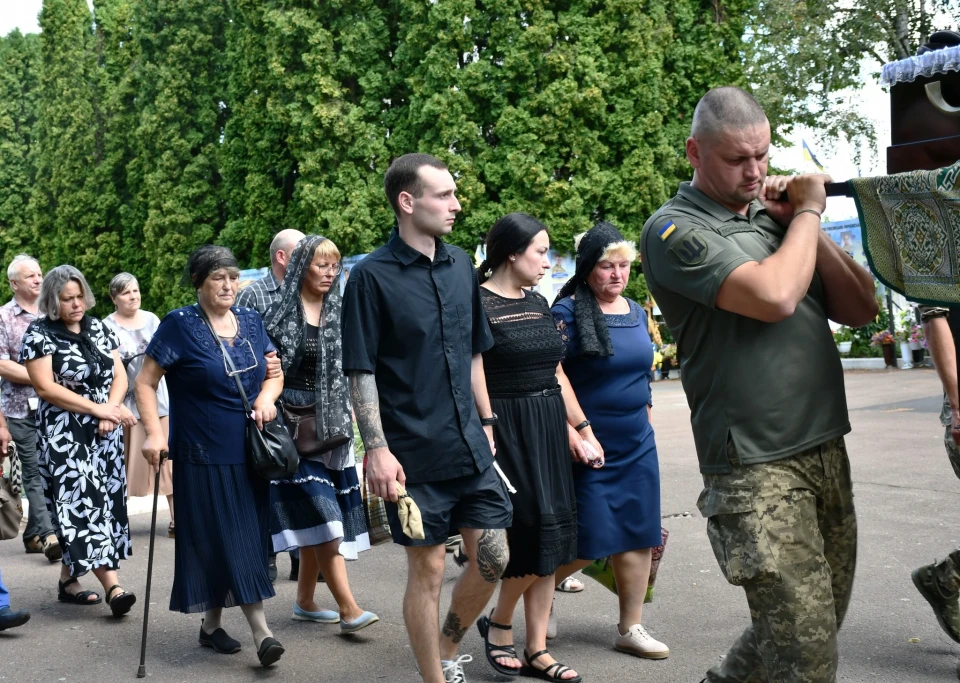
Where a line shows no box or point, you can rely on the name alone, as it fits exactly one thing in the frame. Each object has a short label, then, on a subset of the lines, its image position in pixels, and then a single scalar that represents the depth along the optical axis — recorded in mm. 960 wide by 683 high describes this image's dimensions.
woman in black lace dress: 5254
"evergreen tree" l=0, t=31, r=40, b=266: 43594
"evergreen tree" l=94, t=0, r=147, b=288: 36219
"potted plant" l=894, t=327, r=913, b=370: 25234
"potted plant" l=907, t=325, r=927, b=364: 24734
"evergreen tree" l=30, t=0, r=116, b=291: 37875
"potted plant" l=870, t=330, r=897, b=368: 25875
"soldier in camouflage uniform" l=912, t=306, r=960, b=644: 5020
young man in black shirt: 4500
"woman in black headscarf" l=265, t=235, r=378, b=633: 6195
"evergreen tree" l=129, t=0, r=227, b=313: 33656
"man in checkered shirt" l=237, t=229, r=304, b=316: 6723
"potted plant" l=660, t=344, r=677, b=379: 28266
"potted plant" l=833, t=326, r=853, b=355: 27969
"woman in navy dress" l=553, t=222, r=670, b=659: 5539
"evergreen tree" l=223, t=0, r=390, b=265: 28453
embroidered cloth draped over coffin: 3117
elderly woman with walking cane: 5805
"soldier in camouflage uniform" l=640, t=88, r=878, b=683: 3227
